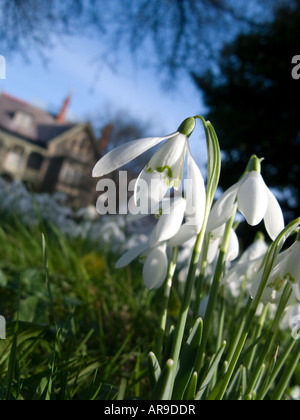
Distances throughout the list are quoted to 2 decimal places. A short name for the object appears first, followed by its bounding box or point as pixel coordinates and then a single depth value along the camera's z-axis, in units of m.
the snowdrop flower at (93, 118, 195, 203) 0.12
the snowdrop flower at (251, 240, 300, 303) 0.12
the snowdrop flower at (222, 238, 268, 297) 0.15
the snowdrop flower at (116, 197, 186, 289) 0.12
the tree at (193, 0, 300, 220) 4.50
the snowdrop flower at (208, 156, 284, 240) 0.12
